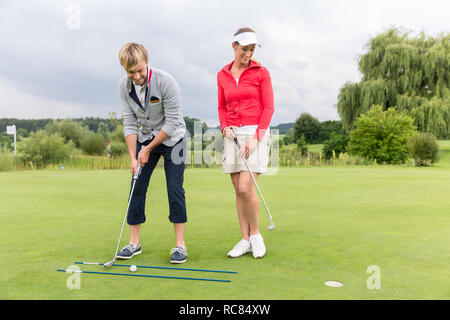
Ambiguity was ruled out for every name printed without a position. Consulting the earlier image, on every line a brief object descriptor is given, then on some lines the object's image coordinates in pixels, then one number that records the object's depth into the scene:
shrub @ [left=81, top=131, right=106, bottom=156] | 24.42
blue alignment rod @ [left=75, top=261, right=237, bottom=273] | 3.36
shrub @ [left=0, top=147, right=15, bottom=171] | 16.67
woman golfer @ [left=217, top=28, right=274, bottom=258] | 3.81
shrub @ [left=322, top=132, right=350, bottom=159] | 31.59
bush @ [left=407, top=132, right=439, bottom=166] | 18.66
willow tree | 26.47
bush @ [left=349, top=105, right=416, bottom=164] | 21.59
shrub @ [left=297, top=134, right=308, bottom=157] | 27.48
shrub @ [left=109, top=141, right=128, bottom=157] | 23.22
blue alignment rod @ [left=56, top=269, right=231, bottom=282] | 3.13
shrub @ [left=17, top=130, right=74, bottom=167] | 18.81
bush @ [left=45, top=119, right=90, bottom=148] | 28.87
